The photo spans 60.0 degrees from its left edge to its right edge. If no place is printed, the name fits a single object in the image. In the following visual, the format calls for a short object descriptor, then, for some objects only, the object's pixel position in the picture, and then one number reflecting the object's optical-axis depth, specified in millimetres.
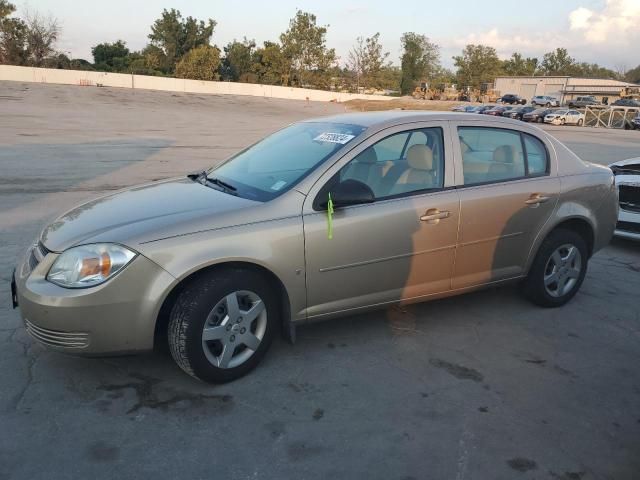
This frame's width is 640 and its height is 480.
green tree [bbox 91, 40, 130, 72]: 77062
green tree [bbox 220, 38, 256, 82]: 82312
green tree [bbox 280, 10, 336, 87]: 81688
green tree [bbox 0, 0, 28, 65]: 67188
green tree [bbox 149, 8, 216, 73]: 79625
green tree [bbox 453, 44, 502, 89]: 101250
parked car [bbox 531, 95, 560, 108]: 64500
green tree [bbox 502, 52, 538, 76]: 120769
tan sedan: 3016
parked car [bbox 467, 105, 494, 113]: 46219
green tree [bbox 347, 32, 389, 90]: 85625
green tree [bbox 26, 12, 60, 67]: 69312
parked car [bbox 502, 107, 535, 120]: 46472
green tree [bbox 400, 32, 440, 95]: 98500
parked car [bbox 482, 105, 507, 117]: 48125
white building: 85625
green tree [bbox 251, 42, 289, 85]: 82312
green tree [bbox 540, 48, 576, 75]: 125062
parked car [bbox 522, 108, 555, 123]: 46006
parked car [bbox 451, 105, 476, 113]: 48031
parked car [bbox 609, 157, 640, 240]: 6754
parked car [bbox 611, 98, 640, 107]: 61381
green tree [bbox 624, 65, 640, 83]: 132125
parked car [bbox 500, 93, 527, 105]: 69625
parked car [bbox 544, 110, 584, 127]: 44031
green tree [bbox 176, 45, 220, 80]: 75250
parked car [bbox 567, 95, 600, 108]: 63031
